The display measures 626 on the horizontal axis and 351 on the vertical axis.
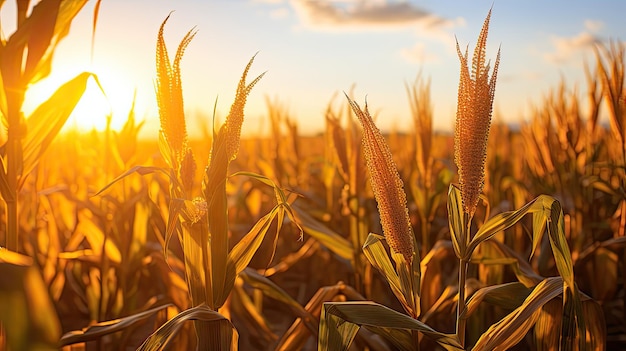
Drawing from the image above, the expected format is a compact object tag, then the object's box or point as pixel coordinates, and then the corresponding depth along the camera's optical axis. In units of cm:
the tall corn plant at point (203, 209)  131
